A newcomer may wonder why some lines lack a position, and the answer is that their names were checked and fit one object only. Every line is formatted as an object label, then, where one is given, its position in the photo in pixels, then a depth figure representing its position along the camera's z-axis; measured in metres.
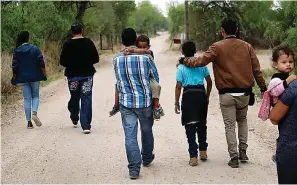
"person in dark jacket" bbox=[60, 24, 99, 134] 7.97
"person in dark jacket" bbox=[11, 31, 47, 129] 8.57
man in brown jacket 5.63
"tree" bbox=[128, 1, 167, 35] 95.28
